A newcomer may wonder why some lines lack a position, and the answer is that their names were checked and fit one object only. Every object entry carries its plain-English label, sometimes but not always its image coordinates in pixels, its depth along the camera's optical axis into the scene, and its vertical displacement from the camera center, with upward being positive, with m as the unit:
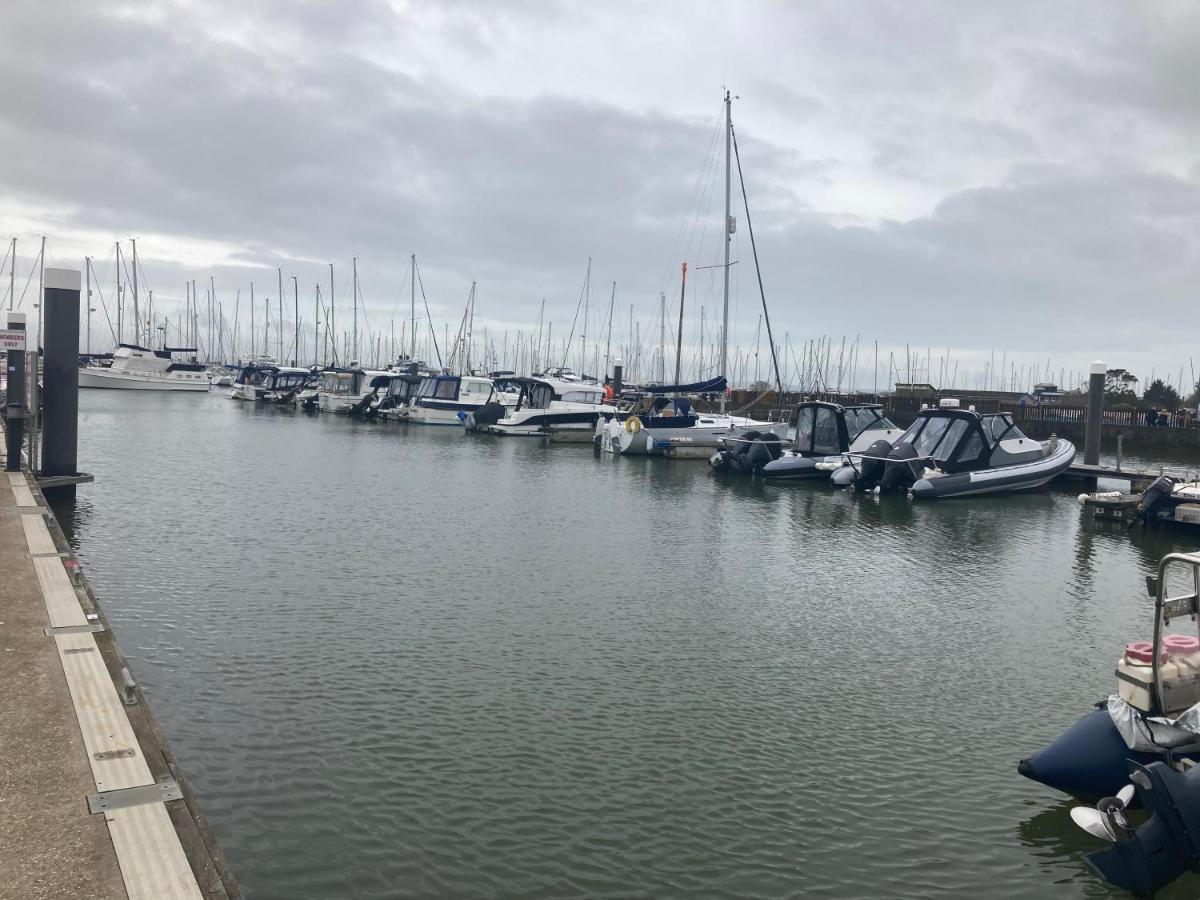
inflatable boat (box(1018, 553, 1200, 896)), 5.83 -2.43
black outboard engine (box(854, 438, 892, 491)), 28.36 -2.11
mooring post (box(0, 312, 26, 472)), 18.56 -0.28
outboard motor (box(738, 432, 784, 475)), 32.50 -2.08
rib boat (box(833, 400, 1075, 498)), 27.72 -1.73
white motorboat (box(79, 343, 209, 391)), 76.56 +0.45
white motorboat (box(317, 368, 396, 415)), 57.97 -0.23
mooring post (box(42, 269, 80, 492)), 16.84 +0.07
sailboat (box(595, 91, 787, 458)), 37.44 -1.27
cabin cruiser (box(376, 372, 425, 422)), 53.88 -0.71
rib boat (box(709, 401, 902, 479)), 31.62 -1.51
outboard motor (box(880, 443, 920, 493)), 27.80 -2.04
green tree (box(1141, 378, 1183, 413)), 65.62 +0.93
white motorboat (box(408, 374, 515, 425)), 51.16 -0.56
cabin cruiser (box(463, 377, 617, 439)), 44.06 -0.97
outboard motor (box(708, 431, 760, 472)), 32.94 -2.16
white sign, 18.89 +0.72
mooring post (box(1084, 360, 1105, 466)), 30.64 -0.28
